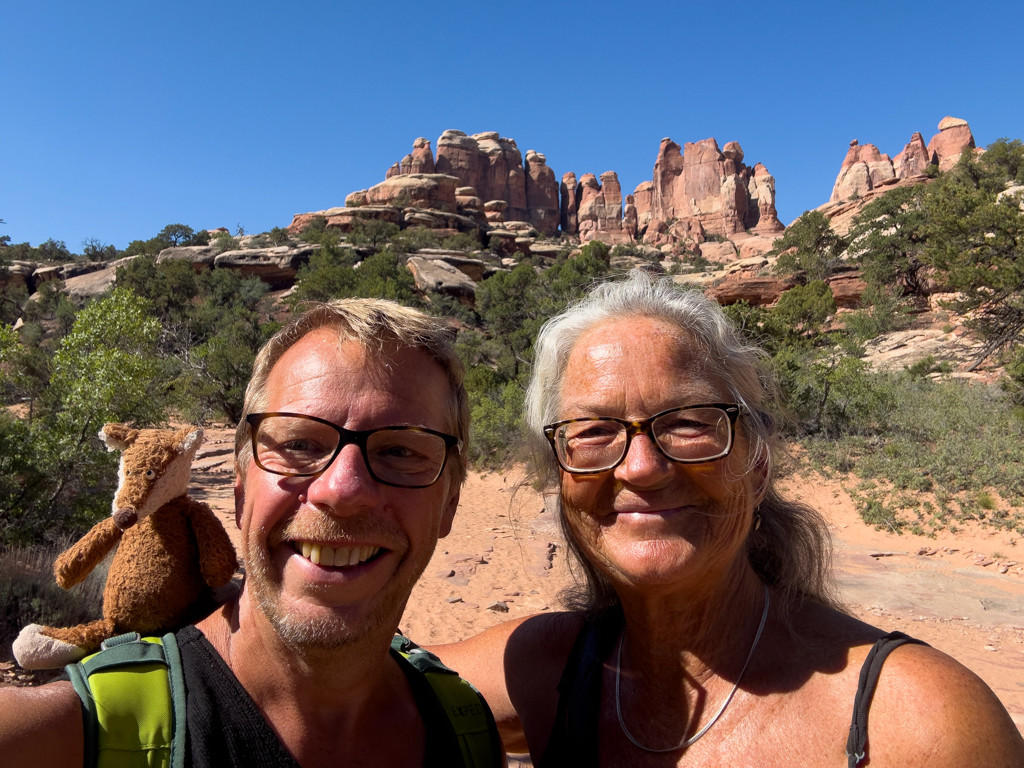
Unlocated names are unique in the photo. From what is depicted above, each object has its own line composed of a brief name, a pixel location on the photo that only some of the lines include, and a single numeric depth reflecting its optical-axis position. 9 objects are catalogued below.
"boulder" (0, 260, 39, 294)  32.97
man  1.14
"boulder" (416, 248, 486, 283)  33.25
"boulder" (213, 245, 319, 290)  31.50
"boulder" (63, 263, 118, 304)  29.31
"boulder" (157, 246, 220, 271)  31.52
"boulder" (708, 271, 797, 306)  25.55
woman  1.26
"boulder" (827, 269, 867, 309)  24.84
